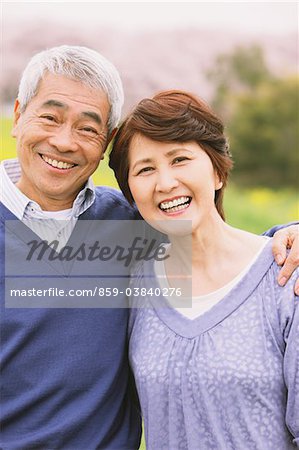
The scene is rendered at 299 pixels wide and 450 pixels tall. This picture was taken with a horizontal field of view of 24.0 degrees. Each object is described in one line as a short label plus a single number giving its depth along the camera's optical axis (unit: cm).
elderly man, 233
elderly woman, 214
